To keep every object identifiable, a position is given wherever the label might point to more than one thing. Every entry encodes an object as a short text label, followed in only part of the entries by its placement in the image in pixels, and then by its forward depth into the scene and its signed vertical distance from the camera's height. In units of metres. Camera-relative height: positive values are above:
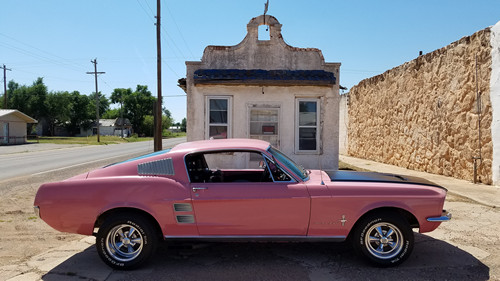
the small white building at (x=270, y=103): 10.21 +0.83
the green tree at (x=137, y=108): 86.81 +5.65
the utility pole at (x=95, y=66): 43.41 +7.87
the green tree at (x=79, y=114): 71.62 +3.44
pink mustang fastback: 3.90 -0.88
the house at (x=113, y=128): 77.00 +0.65
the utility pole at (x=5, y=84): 45.99 +6.03
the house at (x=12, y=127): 36.34 +0.36
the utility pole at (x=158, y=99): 12.84 +1.34
